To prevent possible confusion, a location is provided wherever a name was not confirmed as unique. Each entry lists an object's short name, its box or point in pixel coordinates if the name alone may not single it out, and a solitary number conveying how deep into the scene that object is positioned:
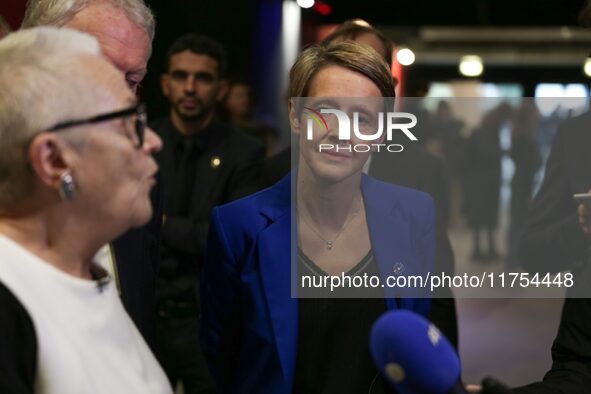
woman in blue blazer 2.54
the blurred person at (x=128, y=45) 2.56
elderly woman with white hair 1.65
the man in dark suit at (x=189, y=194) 4.66
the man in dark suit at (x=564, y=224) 2.51
